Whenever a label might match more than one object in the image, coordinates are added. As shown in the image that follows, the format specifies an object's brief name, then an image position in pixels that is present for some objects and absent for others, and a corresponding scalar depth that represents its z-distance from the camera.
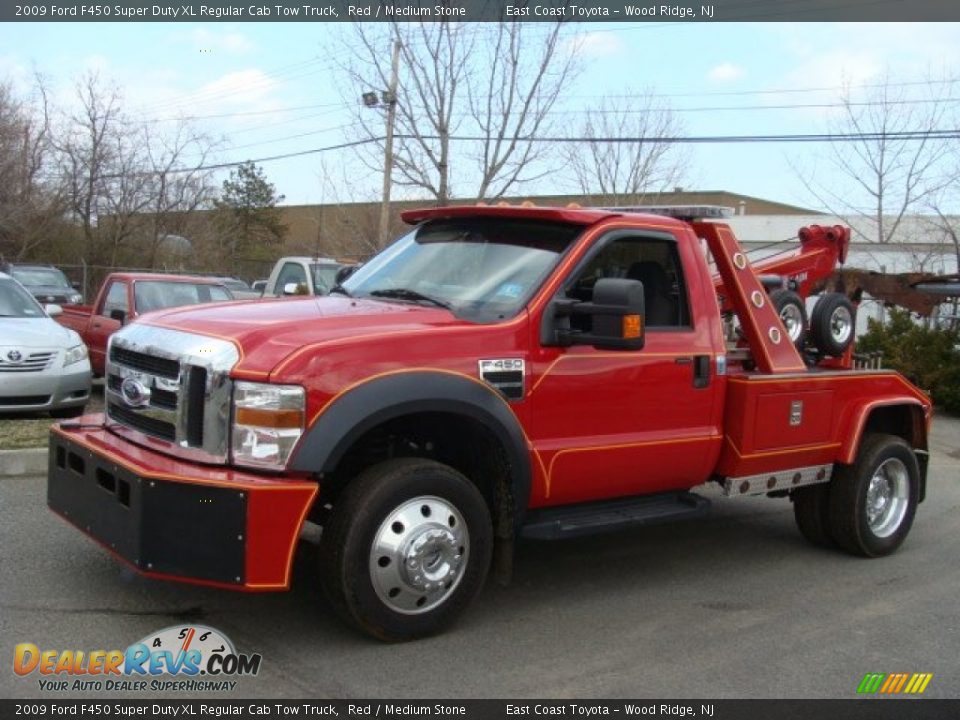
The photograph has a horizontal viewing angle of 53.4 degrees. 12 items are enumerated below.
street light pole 19.47
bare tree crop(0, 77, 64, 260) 29.61
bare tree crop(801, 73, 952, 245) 25.02
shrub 14.93
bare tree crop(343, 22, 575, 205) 18.84
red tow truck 4.07
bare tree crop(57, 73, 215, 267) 31.66
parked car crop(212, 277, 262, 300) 22.25
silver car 8.96
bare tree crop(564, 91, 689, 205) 25.13
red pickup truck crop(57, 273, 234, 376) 11.91
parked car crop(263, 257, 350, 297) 15.04
